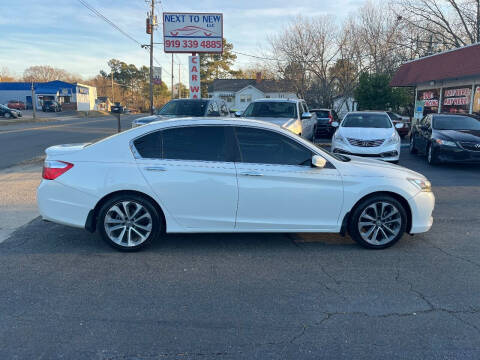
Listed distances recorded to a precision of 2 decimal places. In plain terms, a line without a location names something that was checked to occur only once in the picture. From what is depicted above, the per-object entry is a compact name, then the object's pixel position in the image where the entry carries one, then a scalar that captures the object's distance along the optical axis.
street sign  37.15
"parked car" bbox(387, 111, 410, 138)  21.11
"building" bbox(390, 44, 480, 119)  17.69
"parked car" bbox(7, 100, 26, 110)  57.46
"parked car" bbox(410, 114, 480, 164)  10.57
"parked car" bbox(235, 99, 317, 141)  11.82
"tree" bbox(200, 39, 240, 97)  71.06
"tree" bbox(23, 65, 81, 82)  111.62
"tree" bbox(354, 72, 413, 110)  25.22
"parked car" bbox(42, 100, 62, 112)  61.73
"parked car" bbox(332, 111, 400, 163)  10.52
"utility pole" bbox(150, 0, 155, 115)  32.28
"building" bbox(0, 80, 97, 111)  67.00
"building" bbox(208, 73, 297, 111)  57.78
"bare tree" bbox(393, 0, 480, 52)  27.00
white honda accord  4.64
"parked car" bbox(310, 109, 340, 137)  19.77
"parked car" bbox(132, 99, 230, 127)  12.73
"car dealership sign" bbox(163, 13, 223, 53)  20.69
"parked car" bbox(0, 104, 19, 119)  39.88
